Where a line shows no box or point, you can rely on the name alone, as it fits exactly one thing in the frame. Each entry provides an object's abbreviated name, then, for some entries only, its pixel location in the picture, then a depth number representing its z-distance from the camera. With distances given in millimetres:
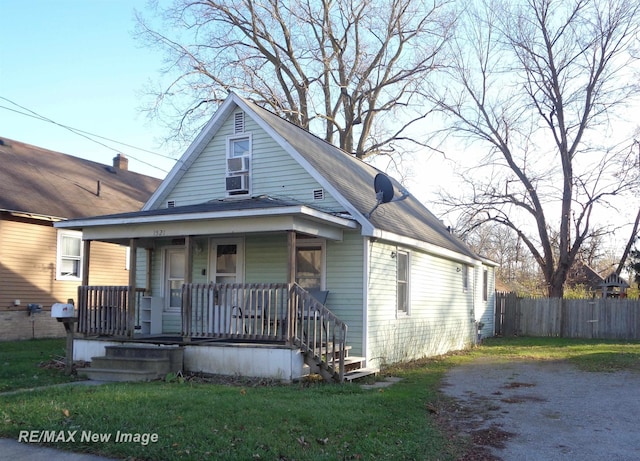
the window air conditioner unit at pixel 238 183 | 13609
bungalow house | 10594
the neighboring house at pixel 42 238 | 17188
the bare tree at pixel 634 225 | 26141
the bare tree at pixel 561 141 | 26844
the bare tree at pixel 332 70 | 30203
